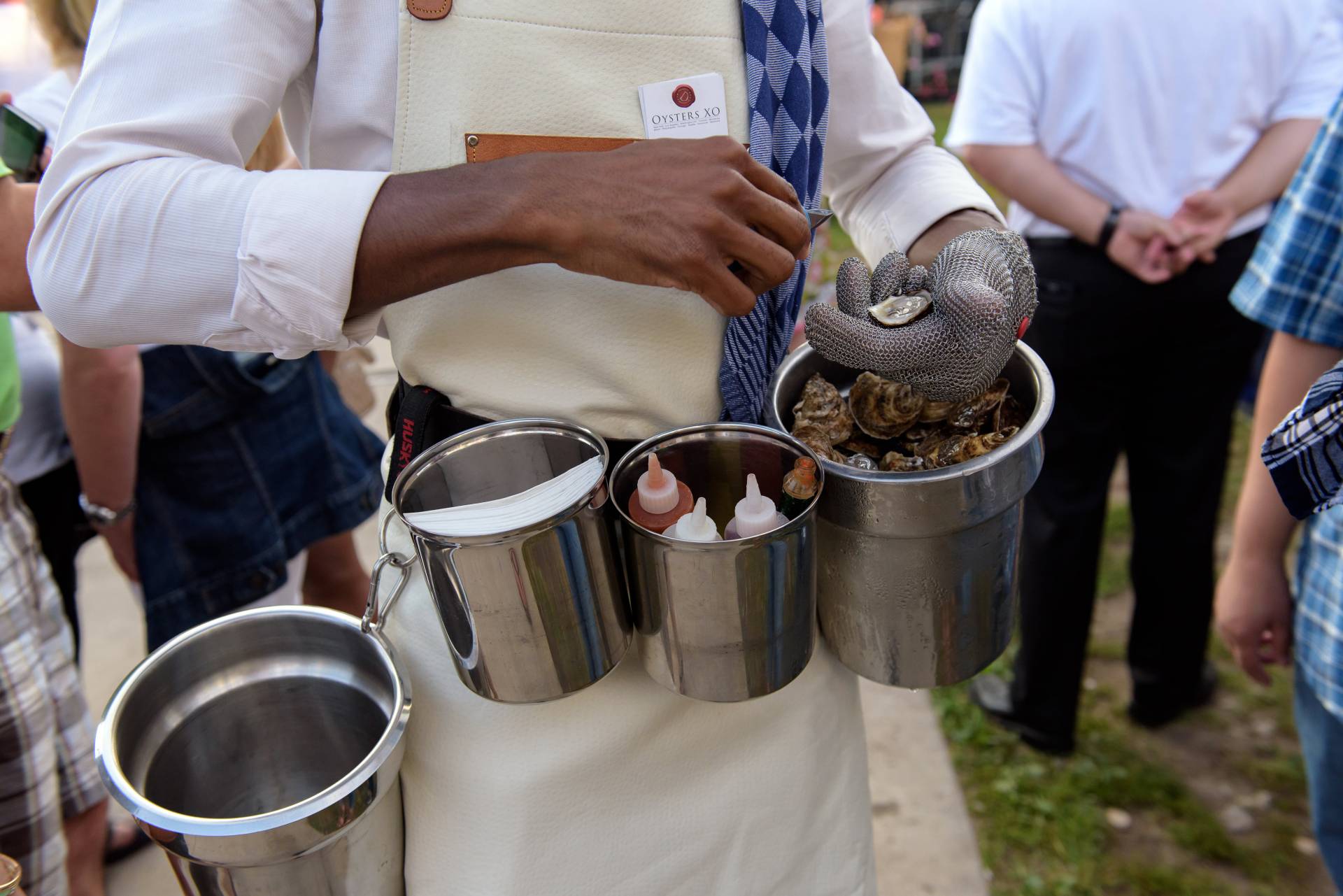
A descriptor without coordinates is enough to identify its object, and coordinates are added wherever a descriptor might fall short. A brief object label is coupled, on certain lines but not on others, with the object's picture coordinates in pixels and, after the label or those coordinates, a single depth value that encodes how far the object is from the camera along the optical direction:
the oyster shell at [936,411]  1.05
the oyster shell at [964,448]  0.99
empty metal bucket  0.88
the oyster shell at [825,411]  1.07
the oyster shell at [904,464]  1.01
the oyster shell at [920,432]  1.07
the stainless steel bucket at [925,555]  0.95
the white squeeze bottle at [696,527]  0.90
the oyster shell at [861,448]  1.06
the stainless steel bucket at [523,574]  0.85
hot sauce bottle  0.93
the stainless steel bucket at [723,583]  0.88
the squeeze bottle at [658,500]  0.92
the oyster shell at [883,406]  1.05
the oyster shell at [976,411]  1.04
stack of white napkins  0.83
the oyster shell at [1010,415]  1.05
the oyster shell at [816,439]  1.03
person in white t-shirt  2.15
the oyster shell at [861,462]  1.00
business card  0.98
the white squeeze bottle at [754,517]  0.91
